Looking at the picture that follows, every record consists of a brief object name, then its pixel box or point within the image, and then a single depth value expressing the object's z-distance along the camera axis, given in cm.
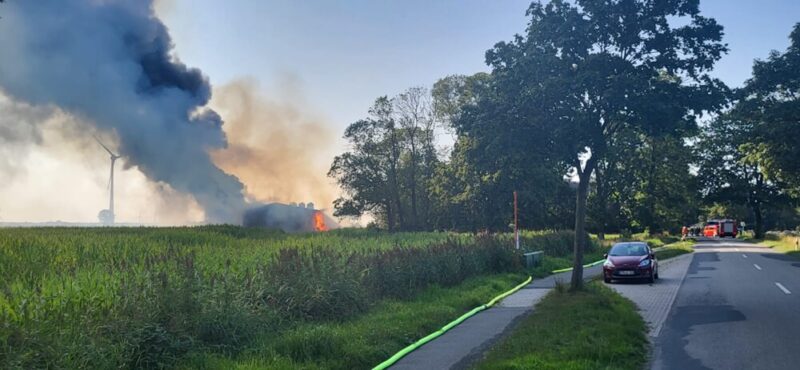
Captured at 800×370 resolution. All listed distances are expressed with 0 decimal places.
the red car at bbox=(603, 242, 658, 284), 2164
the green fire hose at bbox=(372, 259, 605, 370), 900
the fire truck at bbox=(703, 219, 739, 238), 8538
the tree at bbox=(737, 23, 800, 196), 3353
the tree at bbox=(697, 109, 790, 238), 7369
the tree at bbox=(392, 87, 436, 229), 6309
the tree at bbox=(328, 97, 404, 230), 6322
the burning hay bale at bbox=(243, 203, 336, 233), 4928
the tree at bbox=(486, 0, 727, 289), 1502
